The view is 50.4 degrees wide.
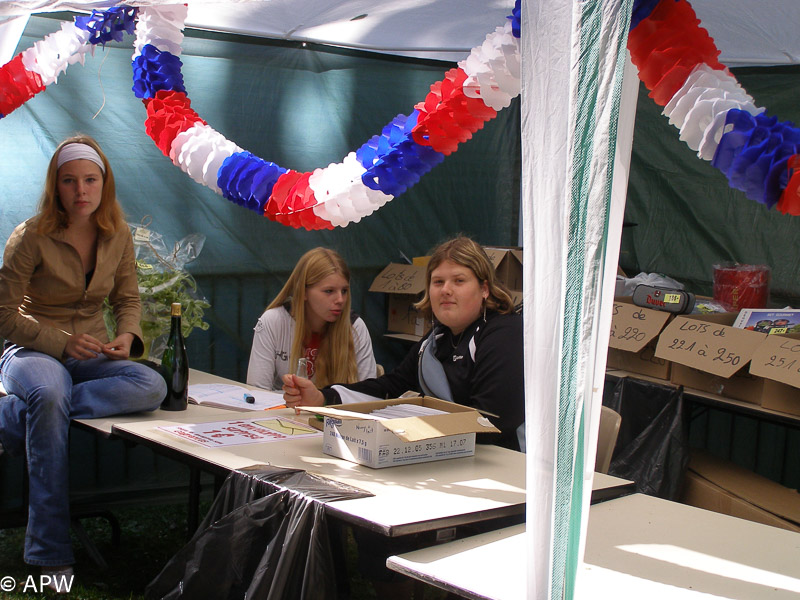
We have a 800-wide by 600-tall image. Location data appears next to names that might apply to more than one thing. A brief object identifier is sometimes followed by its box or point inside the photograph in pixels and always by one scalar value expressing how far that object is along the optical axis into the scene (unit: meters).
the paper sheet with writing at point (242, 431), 2.29
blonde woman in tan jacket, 2.76
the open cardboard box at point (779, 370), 3.11
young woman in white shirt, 3.40
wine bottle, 2.86
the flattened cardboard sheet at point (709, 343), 3.30
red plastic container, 3.87
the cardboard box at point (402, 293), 4.75
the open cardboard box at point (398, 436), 2.02
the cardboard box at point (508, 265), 4.62
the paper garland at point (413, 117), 1.55
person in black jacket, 2.56
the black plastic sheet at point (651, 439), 3.53
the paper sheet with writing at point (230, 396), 2.87
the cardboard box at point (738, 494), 3.20
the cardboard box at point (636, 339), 3.72
